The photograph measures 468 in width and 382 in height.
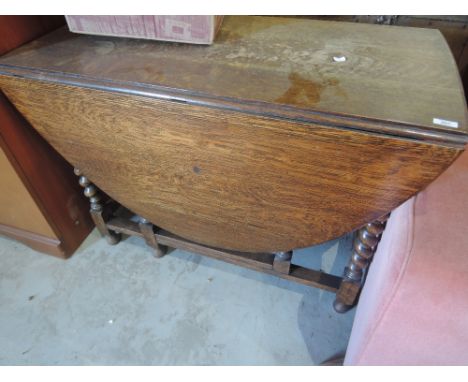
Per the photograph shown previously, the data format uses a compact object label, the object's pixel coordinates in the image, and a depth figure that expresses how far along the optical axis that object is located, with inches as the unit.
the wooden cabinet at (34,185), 36.7
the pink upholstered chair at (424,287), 19.5
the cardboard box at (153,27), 31.5
